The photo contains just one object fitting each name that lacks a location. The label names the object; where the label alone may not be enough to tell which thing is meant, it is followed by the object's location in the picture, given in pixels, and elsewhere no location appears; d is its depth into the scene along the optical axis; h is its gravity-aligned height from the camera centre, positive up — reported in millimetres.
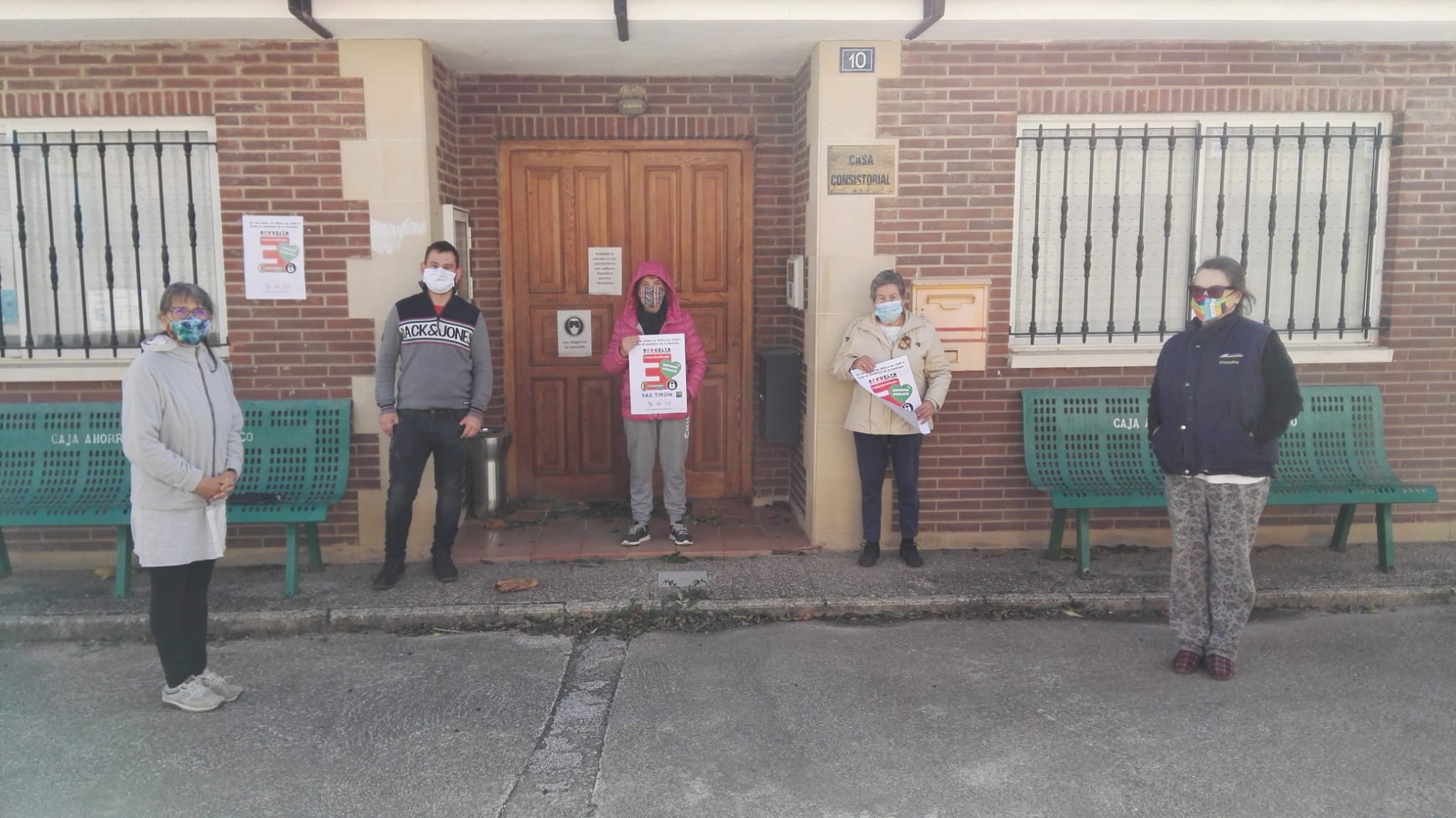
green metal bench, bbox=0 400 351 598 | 6227 -884
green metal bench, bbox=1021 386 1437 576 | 6496 -847
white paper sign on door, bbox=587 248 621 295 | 7680 +264
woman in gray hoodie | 4250 -675
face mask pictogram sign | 7750 -191
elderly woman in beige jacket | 6180 -517
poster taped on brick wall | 6328 +293
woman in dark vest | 4645 -601
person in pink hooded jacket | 6656 -687
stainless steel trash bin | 7258 -1132
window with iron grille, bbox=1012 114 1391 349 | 6727 +558
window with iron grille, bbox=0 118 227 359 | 6426 +463
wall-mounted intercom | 7066 +176
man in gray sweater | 5969 -480
